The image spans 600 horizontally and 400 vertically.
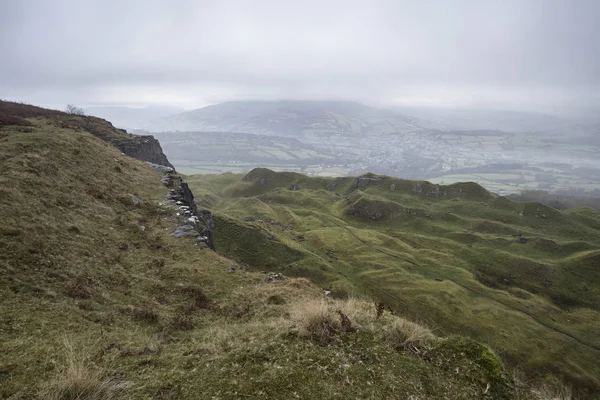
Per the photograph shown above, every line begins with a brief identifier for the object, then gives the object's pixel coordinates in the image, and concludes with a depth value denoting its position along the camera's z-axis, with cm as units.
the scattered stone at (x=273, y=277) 2317
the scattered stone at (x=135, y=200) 3025
